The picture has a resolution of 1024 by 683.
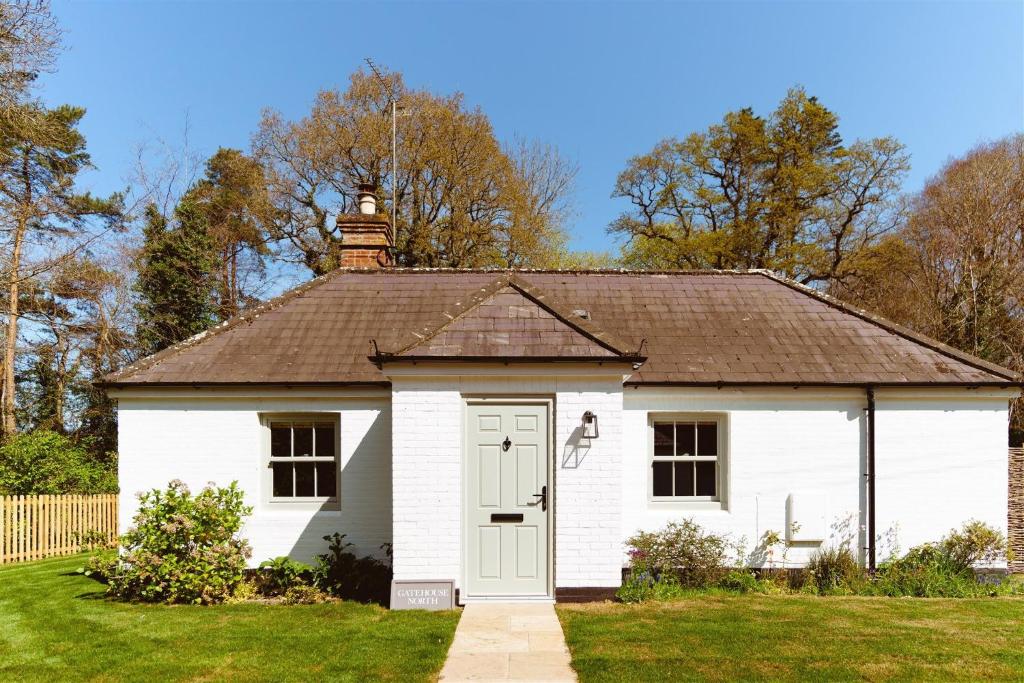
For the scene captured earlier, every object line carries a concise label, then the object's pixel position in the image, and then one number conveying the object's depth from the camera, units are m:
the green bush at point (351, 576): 7.94
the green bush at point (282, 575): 8.18
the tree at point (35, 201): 15.02
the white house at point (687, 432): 8.82
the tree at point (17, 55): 11.60
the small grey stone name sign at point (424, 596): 7.12
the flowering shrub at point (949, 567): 8.27
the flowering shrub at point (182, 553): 7.65
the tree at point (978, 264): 17.41
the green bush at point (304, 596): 7.75
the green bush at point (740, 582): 8.27
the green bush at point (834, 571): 8.45
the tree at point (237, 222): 24.31
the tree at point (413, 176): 23.89
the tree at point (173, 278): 21.80
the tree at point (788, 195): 24.12
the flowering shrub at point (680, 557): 8.21
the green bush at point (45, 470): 13.76
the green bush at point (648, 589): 7.56
